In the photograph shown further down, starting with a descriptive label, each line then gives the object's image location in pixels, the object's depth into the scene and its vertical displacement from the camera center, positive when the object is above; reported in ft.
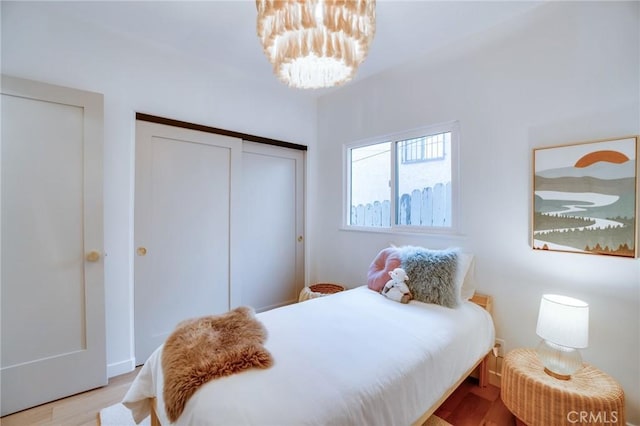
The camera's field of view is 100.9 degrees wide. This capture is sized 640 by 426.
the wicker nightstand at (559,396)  4.11 -3.05
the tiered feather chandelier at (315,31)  3.59 +2.63
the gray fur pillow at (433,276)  6.23 -1.60
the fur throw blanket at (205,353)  3.37 -2.10
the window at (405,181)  7.68 +0.98
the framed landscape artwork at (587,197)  4.98 +0.28
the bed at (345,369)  3.12 -2.28
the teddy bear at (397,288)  6.60 -1.98
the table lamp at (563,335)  4.60 -2.20
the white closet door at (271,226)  9.77 -0.60
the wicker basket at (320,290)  9.01 -2.85
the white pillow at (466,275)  6.55 -1.65
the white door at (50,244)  5.57 -0.77
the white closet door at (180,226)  7.47 -0.49
